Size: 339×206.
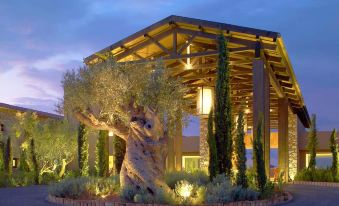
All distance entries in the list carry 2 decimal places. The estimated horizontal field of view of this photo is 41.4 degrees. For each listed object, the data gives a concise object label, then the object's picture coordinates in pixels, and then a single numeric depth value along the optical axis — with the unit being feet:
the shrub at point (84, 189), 39.91
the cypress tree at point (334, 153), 62.67
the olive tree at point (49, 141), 64.69
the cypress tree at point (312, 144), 64.49
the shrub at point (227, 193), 34.83
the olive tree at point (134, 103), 37.60
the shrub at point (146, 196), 33.96
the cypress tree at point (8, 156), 66.31
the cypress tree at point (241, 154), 38.04
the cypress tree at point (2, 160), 64.35
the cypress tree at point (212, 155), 42.19
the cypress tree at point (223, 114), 43.16
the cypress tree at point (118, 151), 55.01
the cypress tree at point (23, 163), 77.78
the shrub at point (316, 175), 62.07
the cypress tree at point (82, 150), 58.80
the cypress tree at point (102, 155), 55.01
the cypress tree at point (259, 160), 37.81
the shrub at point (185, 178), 43.16
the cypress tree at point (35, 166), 62.03
